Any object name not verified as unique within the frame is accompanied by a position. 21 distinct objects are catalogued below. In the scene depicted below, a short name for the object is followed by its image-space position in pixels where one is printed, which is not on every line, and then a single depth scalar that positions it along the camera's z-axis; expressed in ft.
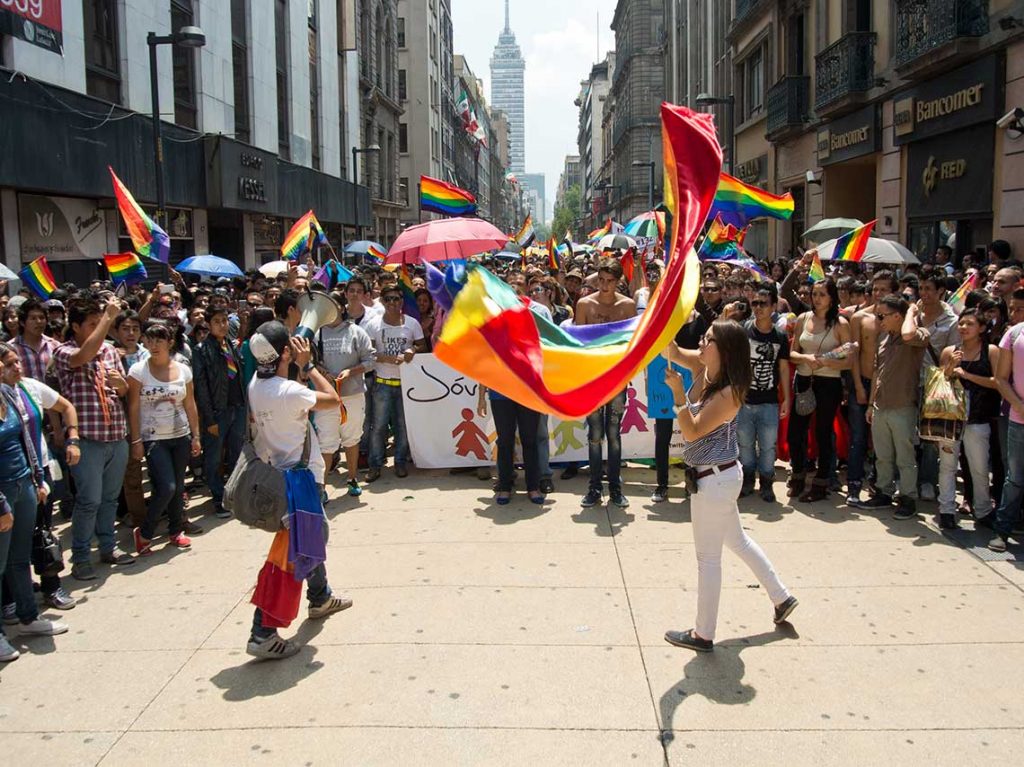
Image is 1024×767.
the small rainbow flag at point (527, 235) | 81.97
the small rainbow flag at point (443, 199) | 43.78
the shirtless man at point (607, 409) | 24.32
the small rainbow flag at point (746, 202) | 36.96
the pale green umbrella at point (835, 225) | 43.78
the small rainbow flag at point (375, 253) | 69.22
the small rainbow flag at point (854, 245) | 36.29
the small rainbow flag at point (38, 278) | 35.09
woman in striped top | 14.98
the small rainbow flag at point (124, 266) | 35.27
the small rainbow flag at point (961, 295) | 26.99
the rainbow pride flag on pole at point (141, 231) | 33.78
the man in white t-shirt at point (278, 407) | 15.58
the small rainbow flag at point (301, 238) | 45.84
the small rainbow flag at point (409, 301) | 31.99
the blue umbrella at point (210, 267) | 46.14
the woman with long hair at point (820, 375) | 24.67
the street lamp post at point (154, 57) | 43.39
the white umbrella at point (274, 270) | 44.59
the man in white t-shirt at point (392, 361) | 29.27
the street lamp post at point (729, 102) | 59.06
